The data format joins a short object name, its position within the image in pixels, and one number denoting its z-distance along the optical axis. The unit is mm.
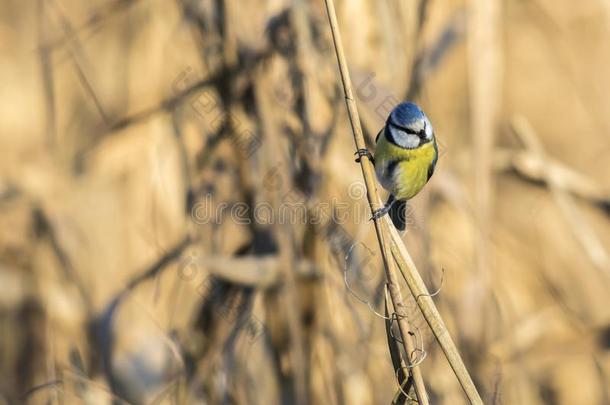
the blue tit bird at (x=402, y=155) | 7898
